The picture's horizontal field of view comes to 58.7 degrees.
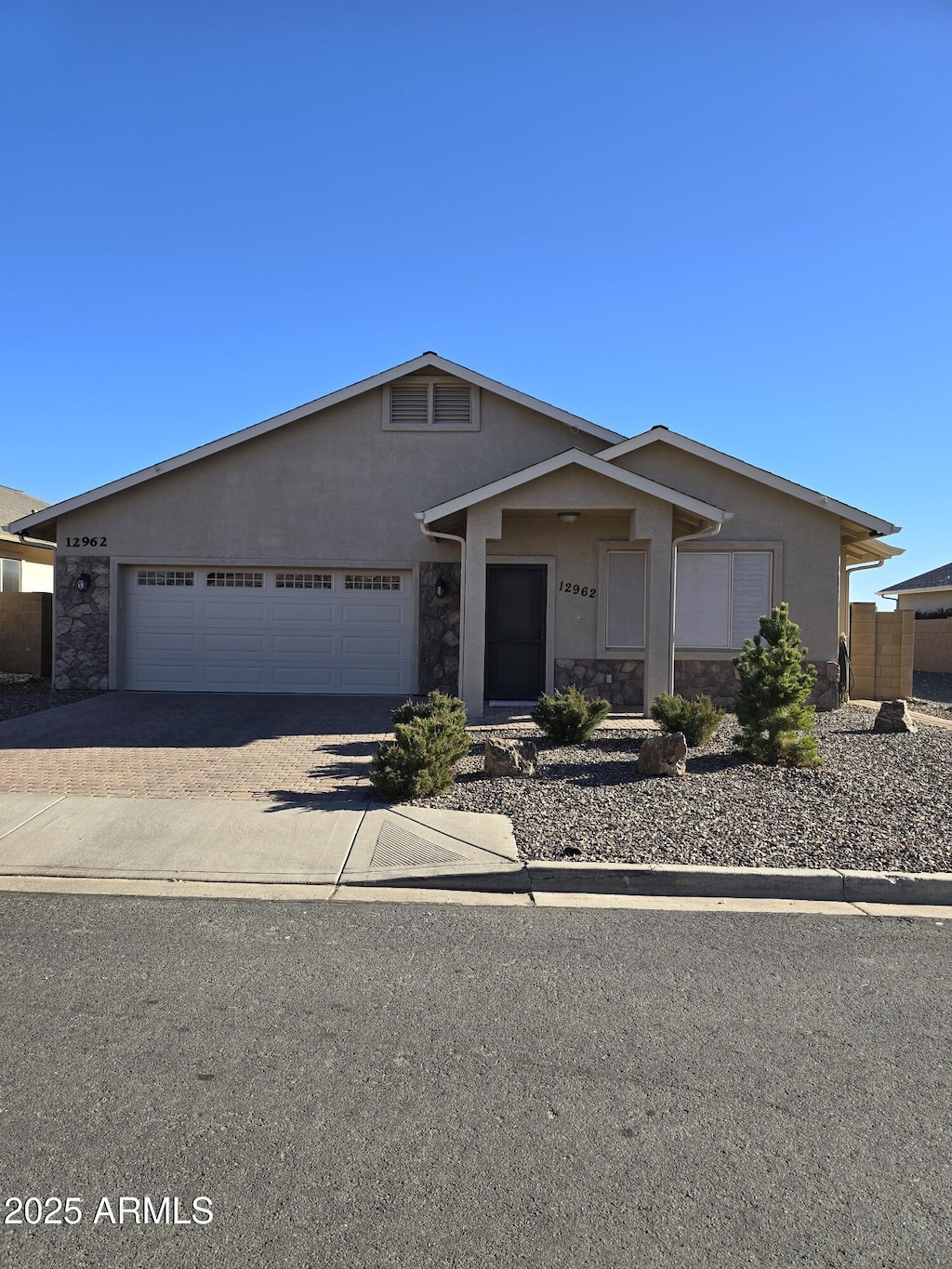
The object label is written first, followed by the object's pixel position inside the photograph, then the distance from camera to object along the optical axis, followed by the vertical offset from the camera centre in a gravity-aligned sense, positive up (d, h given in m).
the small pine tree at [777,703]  8.96 -0.68
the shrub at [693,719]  9.77 -0.93
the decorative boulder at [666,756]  8.46 -1.19
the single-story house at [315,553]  14.59 +1.36
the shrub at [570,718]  10.09 -0.97
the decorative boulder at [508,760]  8.48 -1.26
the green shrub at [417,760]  7.52 -1.15
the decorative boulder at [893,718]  11.35 -1.03
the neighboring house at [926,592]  29.12 +1.75
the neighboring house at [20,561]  21.20 +1.76
